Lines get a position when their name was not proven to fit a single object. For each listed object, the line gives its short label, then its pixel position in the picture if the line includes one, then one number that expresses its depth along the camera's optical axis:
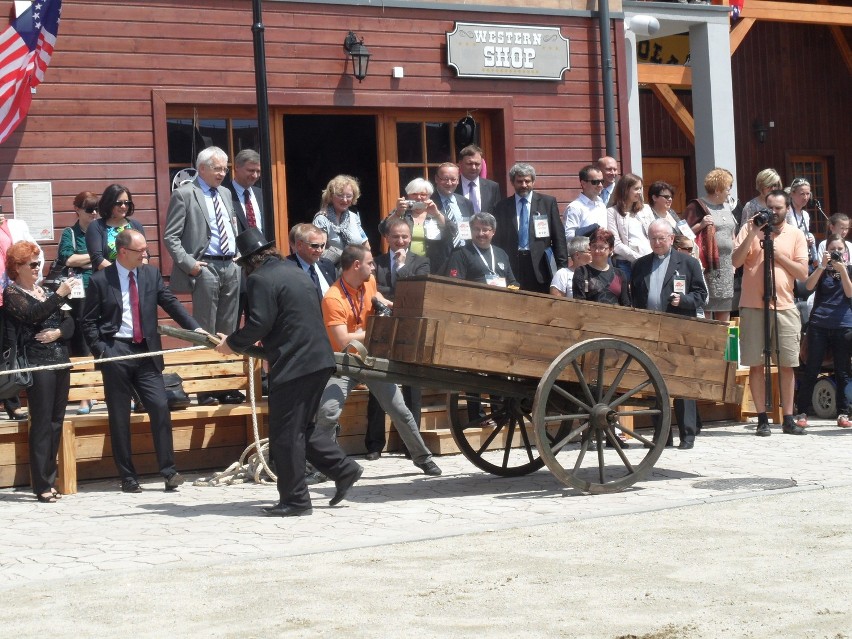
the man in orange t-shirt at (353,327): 9.72
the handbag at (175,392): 10.68
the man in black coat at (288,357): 8.59
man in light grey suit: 10.77
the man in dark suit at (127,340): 9.95
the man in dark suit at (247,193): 11.25
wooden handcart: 8.82
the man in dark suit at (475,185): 12.47
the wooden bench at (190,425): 10.49
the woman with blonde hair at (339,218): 11.41
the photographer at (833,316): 12.84
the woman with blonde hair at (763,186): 13.05
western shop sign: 15.08
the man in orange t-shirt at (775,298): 12.41
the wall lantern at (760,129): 22.34
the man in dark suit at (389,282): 11.19
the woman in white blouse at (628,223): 12.07
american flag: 12.47
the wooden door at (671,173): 21.55
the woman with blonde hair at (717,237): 12.62
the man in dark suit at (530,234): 12.30
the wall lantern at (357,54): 14.27
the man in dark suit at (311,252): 10.19
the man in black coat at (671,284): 11.33
